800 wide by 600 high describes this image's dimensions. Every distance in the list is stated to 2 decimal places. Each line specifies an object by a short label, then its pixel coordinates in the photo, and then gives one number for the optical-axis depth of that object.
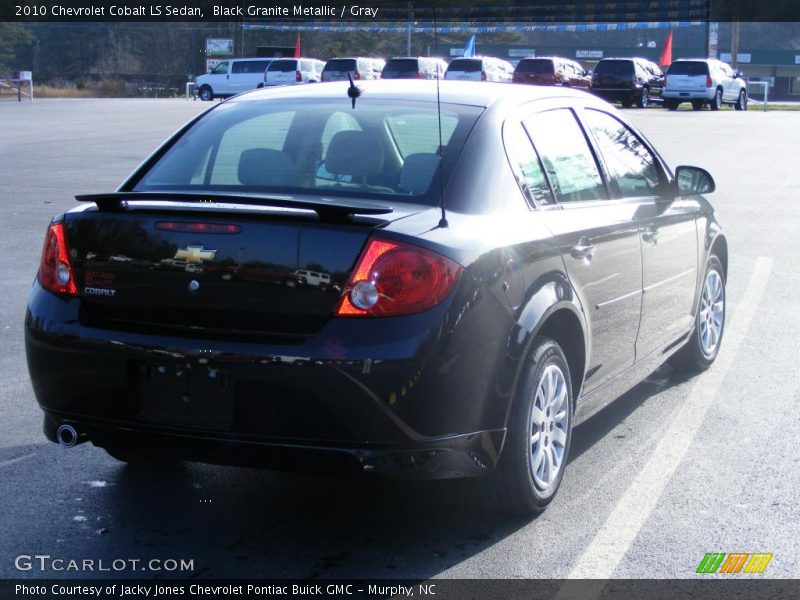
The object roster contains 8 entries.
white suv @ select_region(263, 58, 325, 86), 52.25
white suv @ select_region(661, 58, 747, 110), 45.56
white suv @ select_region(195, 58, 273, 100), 54.41
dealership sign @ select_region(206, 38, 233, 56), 80.44
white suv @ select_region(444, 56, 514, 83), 45.94
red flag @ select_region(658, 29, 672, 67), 63.61
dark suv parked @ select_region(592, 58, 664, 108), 47.31
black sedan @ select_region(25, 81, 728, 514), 3.73
